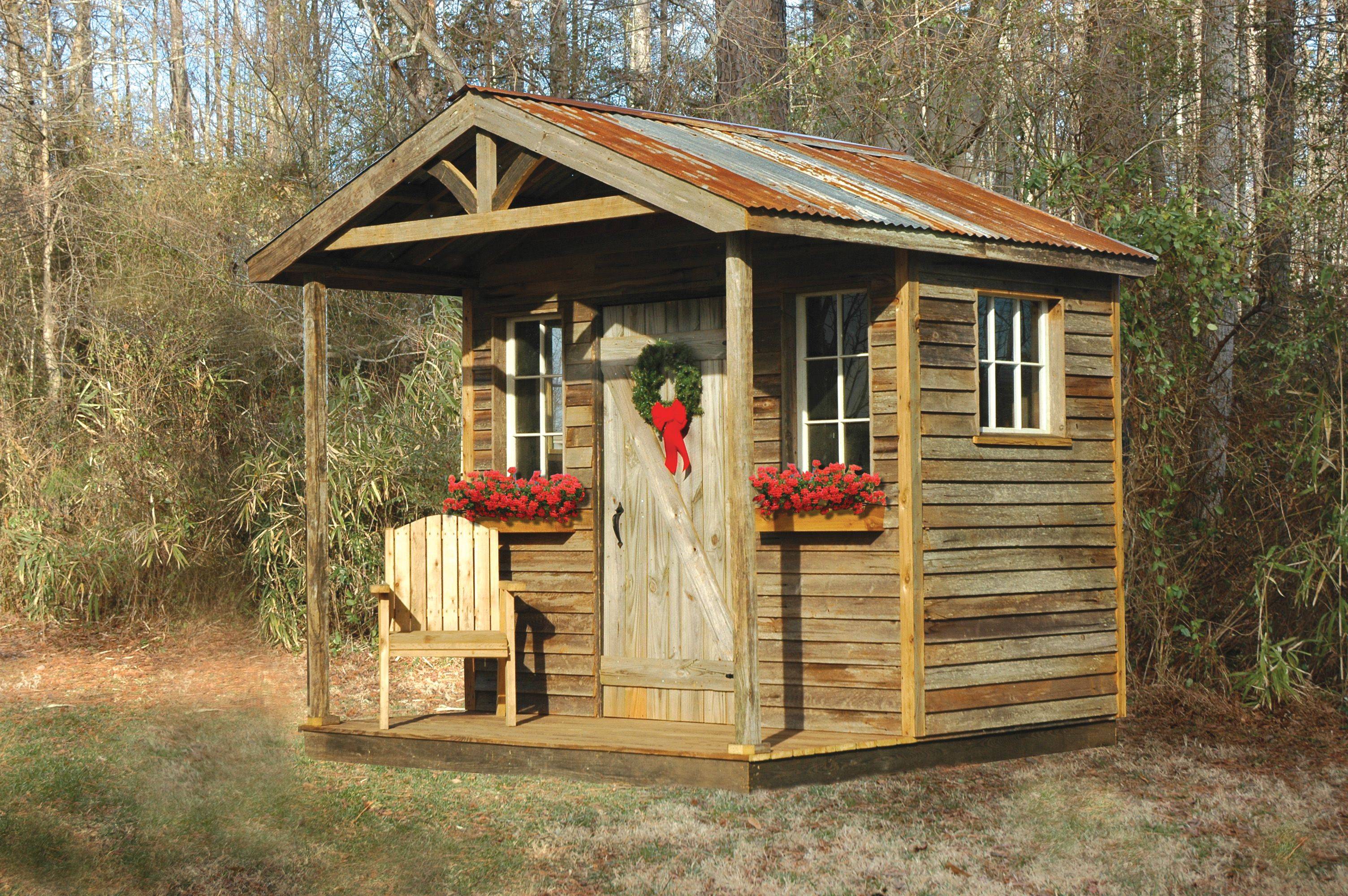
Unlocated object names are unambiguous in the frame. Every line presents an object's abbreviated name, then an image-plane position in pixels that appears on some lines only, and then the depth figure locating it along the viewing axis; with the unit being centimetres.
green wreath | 771
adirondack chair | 786
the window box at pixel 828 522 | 711
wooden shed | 680
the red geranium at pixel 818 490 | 704
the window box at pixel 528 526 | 802
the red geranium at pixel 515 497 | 793
